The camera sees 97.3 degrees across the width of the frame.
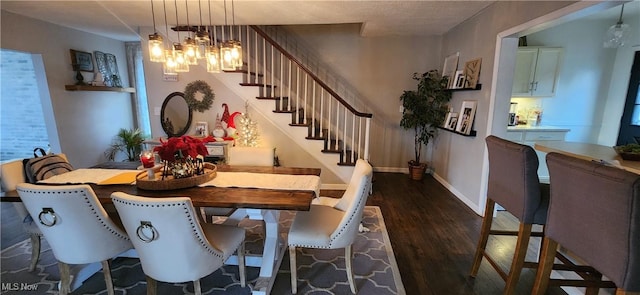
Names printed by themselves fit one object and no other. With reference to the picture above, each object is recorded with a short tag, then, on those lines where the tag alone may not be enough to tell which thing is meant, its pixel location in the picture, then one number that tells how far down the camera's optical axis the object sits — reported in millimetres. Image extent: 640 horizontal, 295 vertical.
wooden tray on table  1864
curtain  5438
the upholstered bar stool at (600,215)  1064
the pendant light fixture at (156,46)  2131
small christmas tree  4055
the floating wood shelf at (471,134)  3439
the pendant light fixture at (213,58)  2229
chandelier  2143
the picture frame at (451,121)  4020
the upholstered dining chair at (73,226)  1489
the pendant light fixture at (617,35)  2586
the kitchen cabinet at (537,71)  4094
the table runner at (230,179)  2021
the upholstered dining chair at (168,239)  1350
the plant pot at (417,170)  4656
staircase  4078
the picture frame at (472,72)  3393
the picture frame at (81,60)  4314
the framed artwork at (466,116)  3500
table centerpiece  1875
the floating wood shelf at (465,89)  3328
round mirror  4316
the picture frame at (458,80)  3794
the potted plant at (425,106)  4418
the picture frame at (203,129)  4258
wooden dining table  1686
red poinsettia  1876
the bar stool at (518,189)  1615
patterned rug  2016
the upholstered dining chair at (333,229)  1801
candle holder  1984
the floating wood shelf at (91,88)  4180
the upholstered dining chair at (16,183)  2004
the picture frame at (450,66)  4120
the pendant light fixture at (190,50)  2166
